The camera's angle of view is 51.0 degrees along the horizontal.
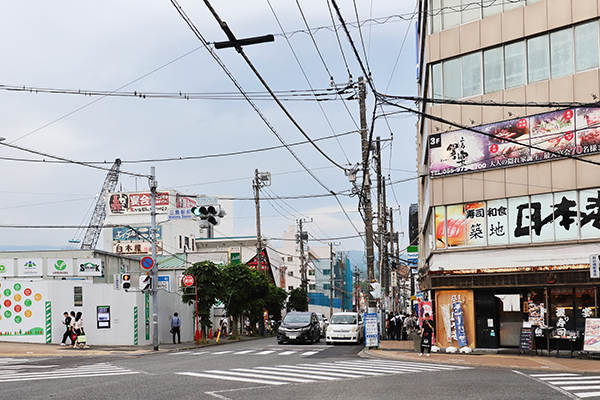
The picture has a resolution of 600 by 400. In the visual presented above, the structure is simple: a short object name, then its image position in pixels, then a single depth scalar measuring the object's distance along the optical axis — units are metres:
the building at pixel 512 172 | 23.12
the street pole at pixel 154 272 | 28.89
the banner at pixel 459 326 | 25.64
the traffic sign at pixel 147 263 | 29.09
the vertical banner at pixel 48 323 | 33.12
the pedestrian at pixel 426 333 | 23.94
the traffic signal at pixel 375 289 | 26.86
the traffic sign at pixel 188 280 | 36.56
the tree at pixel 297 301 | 74.19
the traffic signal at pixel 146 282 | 29.02
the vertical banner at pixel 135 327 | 32.19
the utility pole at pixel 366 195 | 27.09
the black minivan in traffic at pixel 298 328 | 33.88
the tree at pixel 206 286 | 37.94
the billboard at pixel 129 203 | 100.12
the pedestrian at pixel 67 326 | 30.02
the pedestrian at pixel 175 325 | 34.91
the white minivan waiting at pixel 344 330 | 33.91
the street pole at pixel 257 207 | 51.06
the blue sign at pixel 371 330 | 27.02
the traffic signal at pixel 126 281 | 28.28
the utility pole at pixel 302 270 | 76.50
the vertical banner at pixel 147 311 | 33.41
